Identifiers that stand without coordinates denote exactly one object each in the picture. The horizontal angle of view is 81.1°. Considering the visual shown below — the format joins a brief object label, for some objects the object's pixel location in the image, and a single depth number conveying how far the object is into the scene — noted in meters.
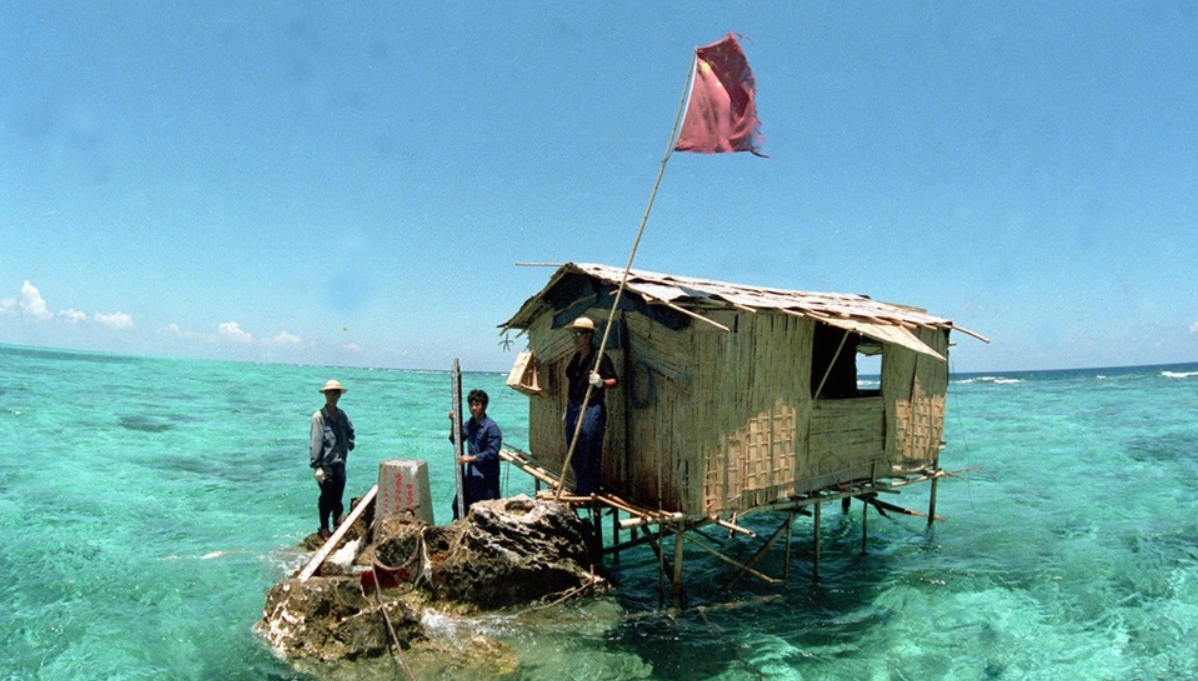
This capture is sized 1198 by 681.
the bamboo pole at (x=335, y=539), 7.99
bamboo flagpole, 7.48
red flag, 7.56
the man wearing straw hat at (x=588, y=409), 8.38
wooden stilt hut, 8.02
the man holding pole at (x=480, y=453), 9.17
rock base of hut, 7.09
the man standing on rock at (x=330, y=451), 9.44
